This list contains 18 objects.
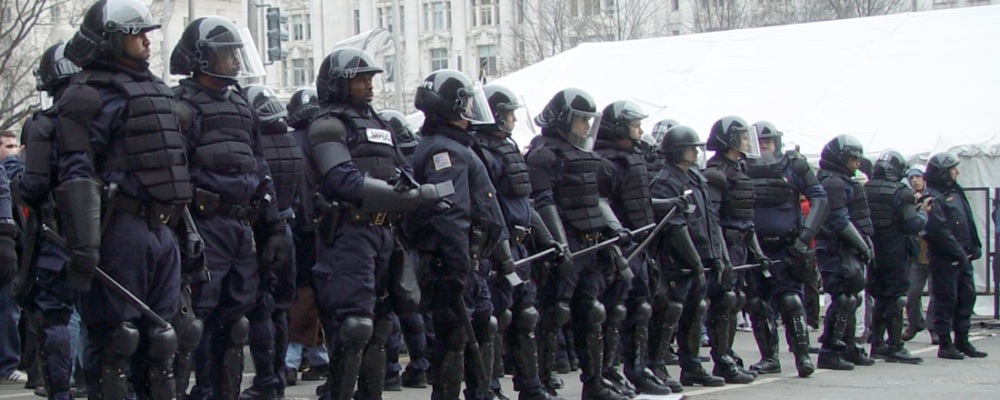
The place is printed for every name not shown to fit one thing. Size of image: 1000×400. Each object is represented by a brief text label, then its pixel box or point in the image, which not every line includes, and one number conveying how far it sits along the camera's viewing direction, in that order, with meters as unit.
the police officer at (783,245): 11.68
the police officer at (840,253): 12.31
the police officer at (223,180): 7.45
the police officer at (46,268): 6.66
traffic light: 25.61
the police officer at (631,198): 10.12
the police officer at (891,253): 13.27
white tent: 20.27
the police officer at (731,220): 11.17
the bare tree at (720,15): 48.44
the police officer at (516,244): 8.84
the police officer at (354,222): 7.49
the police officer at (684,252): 10.52
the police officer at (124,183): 6.55
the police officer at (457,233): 8.05
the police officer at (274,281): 8.23
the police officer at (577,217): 9.41
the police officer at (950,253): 13.93
